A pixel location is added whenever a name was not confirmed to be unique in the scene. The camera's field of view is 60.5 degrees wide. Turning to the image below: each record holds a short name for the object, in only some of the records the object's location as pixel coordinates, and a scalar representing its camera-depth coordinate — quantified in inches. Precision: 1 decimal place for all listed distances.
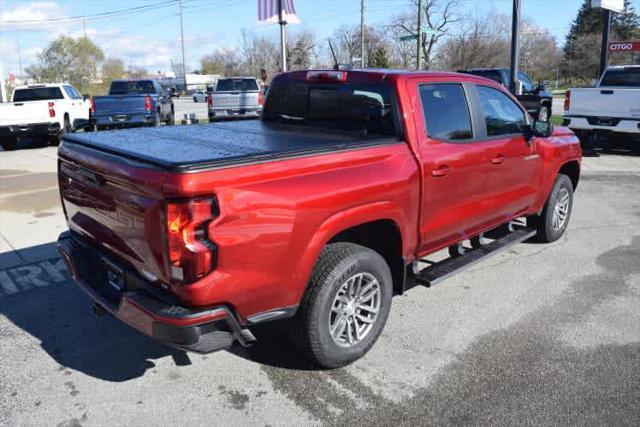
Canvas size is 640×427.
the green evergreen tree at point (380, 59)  1552.5
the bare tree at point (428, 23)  1731.1
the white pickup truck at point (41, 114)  565.3
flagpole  569.9
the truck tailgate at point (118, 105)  594.9
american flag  575.5
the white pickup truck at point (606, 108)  455.2
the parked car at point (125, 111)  595.2
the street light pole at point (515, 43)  536.5
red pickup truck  107.3
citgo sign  856.3
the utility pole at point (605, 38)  678.5
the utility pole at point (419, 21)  976.4
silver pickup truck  707.4
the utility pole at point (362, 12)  1586.4
